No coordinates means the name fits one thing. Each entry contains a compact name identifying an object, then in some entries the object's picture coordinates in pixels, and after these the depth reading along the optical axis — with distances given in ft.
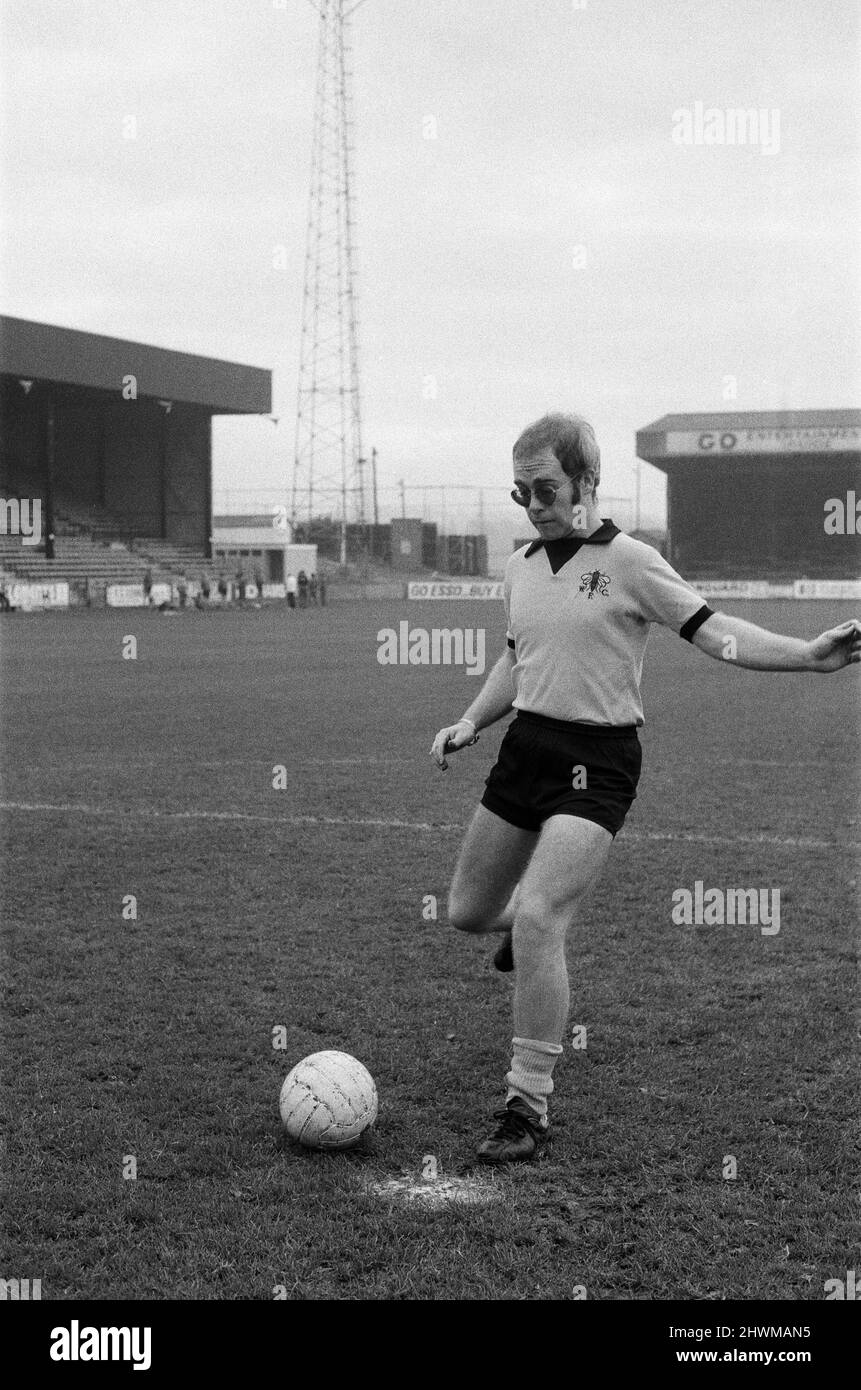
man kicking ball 13.09
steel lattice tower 158.92
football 12.76
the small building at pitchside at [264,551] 171.94
